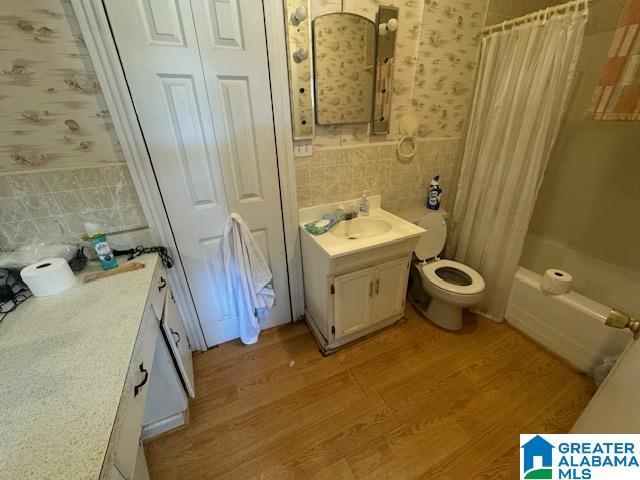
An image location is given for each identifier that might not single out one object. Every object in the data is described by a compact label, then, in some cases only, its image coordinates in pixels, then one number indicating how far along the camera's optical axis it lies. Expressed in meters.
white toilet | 1.60
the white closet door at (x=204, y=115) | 1.03
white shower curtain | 1.33
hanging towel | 1.41
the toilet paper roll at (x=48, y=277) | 0.91
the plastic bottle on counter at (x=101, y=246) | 1.07
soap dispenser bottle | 1.70
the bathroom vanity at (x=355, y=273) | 1.36
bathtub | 1.33
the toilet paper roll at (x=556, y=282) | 1.46
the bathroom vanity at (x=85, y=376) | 0.48
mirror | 1.30
